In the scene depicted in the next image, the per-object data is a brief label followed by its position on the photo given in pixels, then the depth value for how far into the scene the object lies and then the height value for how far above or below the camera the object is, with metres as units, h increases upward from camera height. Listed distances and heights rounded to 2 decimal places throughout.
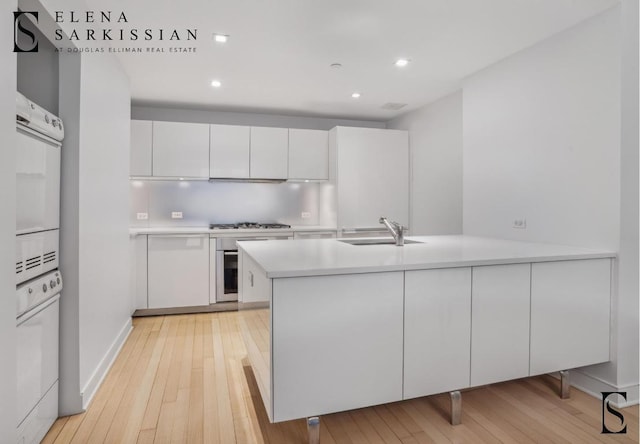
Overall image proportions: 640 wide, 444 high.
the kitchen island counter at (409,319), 1.63 -0.49
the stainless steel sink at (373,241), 2.79 -0.17
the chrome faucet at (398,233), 2.58 -0.09
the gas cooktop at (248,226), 4.43 -0.10
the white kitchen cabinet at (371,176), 4.56 +0.54
